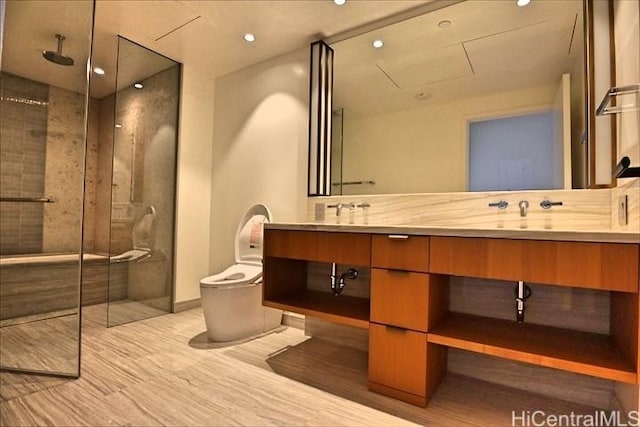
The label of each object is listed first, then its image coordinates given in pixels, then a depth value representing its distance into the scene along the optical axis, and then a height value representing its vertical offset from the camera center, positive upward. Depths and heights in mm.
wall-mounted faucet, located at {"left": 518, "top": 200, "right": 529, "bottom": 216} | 1635 +85
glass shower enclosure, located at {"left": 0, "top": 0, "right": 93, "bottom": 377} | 1807 +246
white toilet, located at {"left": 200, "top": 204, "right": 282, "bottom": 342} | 2105 -524
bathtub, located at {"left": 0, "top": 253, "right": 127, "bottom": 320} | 2227 -527
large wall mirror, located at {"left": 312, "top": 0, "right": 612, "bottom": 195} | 1650 +744
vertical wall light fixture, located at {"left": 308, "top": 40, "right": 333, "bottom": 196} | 2379 +772
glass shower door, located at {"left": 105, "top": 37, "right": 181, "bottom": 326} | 2688 +281
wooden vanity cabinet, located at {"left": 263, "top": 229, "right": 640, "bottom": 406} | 1077 -369
